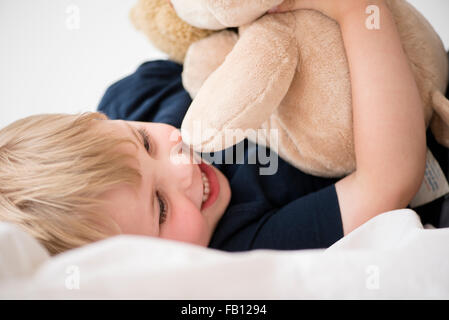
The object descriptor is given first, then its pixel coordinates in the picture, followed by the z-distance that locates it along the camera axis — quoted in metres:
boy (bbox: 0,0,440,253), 0.47
